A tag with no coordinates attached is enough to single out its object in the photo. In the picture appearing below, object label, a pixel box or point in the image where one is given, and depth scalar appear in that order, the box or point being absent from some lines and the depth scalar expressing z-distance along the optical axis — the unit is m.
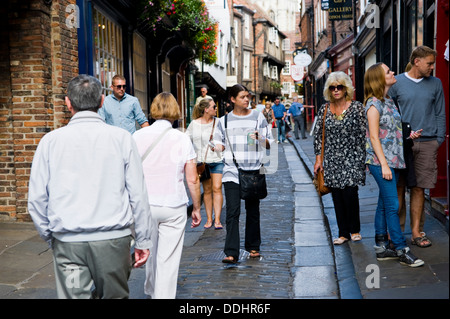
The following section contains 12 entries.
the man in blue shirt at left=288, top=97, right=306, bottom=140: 23.55
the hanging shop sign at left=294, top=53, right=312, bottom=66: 30.17
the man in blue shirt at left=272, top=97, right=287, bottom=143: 23.85
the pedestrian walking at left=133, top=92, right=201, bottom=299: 4.49
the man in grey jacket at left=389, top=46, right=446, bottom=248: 5.86
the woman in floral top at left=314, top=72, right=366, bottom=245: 6.15
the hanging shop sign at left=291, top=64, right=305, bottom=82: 31.00
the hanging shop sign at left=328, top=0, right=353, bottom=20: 19.55
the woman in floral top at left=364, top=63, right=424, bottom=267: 5.48
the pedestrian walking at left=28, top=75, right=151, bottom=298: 3.28
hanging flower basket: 11.80
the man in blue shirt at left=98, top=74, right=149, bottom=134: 8.34
